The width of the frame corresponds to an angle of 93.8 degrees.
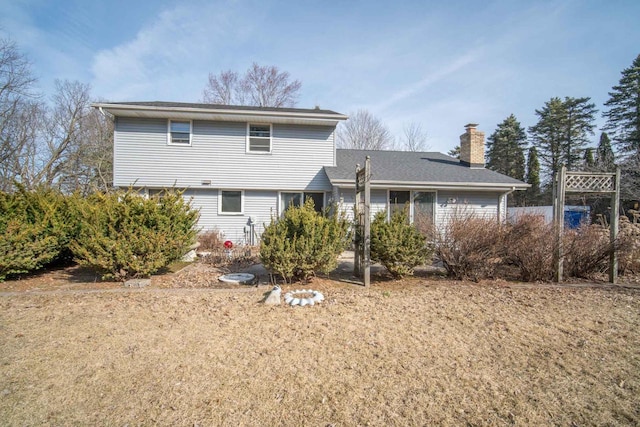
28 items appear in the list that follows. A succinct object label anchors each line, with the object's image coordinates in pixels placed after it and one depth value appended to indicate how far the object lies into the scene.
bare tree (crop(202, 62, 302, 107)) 27.64
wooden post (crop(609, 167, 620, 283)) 6.55
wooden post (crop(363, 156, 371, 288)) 6.06
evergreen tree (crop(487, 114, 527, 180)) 34.91
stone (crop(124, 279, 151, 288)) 5.95
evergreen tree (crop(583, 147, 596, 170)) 27.61
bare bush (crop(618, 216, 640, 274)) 6.54
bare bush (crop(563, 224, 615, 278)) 6.66
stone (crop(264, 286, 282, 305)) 5.04
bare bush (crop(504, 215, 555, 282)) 6.53
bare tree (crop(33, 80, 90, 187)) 20.70
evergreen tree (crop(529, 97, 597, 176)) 30.81
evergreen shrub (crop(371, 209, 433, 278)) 6.25
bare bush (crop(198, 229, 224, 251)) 10.75
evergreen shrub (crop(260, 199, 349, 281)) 5.87
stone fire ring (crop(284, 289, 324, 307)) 4.95
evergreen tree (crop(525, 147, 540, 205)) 31.27
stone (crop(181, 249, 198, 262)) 8.84
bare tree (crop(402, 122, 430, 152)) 29.56
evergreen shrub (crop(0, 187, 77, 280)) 5.83
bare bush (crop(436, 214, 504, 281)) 6.42
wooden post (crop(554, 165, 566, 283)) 6.48
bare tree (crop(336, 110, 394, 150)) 29.25
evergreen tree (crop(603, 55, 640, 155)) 23.28
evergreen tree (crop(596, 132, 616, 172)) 18.66
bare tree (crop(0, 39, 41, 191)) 17.08
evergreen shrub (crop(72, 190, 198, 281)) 5.95
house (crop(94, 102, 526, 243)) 11.56
